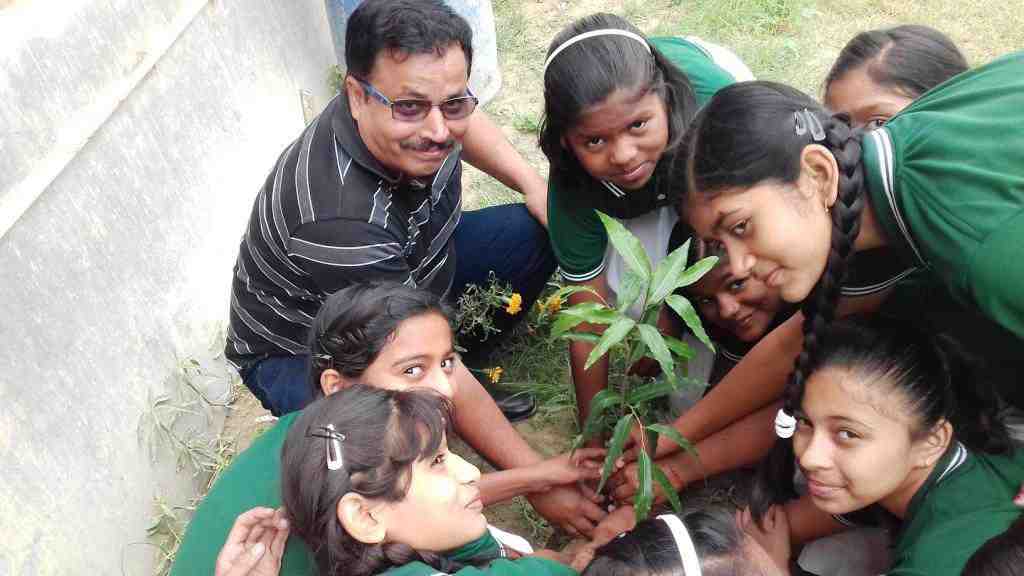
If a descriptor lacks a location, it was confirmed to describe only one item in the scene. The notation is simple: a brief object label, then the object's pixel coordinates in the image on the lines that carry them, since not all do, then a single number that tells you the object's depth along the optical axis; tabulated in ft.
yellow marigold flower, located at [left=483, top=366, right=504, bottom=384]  9.04
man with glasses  6.50
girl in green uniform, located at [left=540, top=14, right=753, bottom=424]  6.42
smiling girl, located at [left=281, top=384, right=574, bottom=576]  4.72
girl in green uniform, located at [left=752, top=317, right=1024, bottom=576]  5.45
